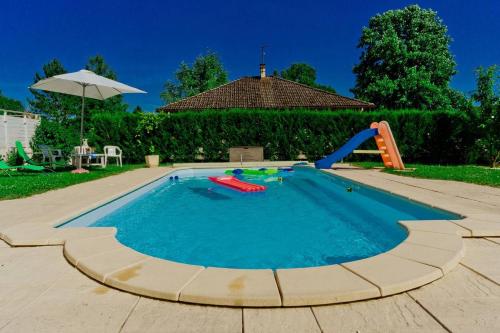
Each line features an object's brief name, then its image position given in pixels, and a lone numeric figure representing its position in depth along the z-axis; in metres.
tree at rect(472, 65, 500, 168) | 12.10
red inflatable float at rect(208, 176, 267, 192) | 8.14
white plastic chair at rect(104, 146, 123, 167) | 12.89
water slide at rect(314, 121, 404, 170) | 10.84
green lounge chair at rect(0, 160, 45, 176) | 8.38
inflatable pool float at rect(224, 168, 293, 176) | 11.59
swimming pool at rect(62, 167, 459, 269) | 3.87
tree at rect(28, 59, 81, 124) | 44.12
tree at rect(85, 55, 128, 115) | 47.38
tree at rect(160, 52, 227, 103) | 40.03
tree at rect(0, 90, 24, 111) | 56.38
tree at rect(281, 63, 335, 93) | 54.88
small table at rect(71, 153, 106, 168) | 10.70
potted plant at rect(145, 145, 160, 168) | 13.47
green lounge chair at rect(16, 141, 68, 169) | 9.71
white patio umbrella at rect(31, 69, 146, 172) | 9.23
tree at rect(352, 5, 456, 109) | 24.30
